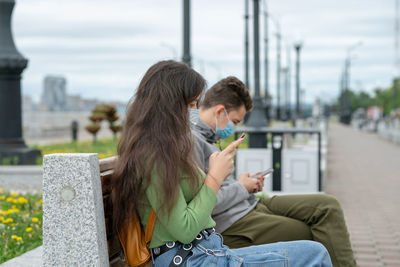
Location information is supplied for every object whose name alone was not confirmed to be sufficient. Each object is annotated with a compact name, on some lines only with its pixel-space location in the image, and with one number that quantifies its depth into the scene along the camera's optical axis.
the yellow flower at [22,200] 5.78
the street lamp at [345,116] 70.81
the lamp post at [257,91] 10.93
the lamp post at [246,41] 21.05
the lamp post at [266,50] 25.25
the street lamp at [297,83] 25.91
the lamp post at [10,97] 9.77
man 3.43
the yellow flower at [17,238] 4.56
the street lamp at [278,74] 34.55
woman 2.54
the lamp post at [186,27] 9.47
